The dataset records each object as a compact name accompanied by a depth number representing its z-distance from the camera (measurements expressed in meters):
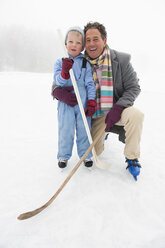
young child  1.64
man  1.60
